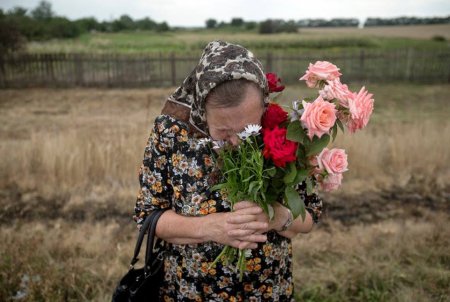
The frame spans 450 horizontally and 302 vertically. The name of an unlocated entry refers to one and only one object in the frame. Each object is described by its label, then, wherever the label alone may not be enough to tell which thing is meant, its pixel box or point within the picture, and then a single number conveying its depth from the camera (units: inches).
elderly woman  51.8
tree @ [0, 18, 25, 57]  606.2
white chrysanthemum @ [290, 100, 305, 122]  49.8
